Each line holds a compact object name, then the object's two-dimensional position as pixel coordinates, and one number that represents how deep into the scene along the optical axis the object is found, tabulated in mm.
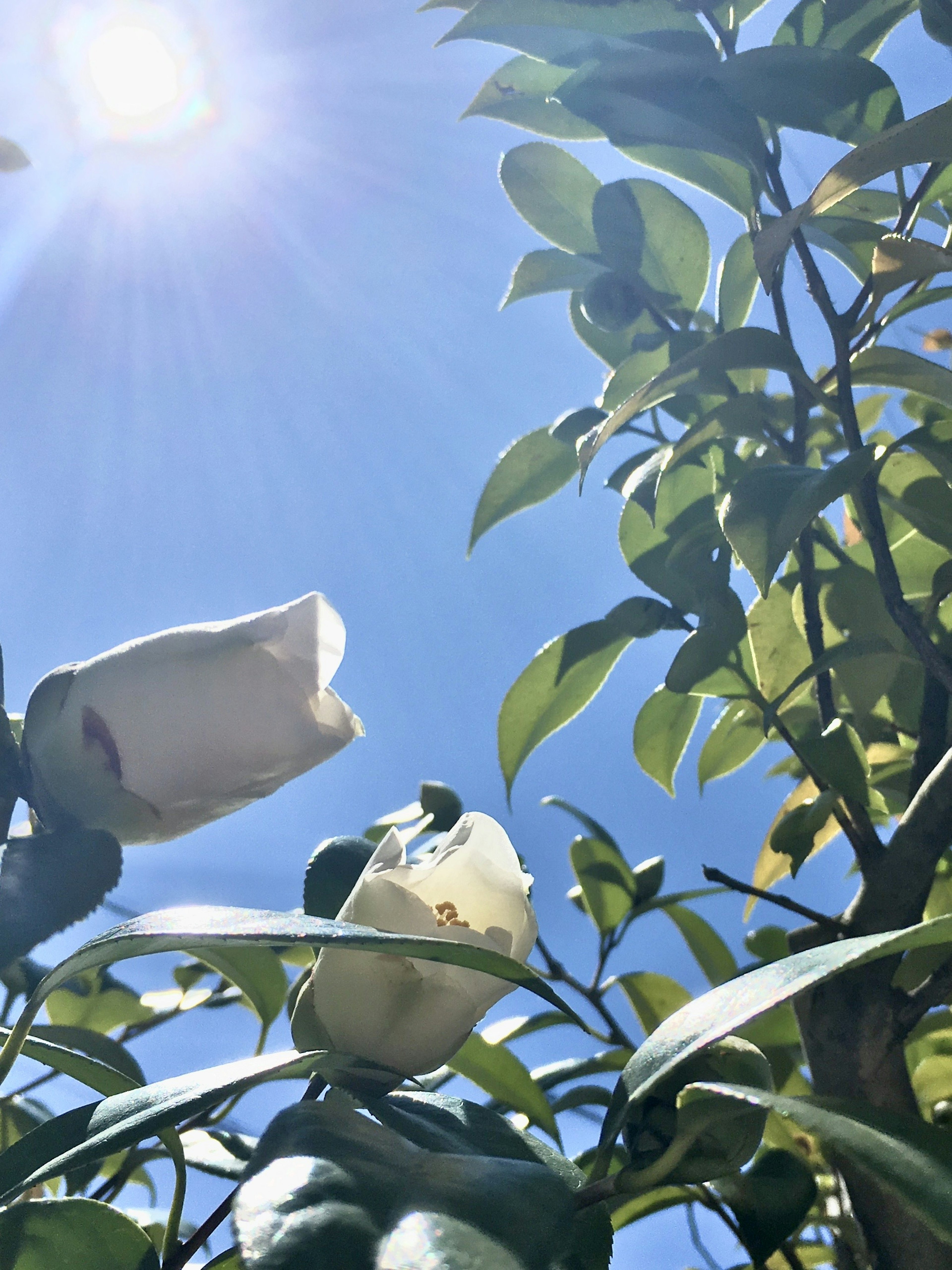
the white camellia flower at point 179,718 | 284
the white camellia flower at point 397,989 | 248
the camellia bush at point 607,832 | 191
